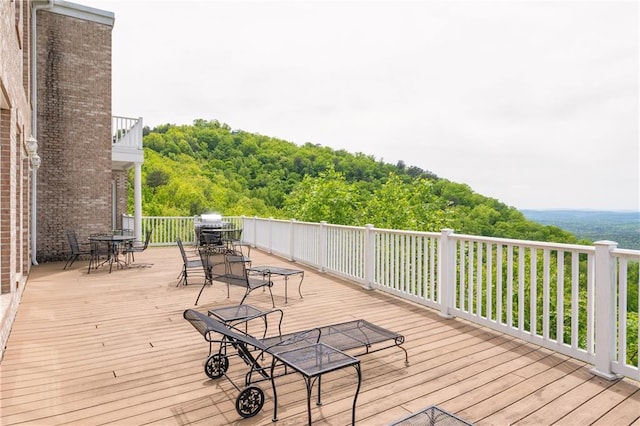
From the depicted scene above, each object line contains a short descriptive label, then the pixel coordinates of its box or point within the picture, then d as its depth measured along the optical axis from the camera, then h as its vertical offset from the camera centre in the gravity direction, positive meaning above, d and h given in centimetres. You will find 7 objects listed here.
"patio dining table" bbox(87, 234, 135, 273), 830 -77
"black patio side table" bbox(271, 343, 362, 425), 242 -100
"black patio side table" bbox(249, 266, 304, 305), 579 -93
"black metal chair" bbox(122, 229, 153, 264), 871 -91
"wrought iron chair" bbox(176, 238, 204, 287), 662 -96
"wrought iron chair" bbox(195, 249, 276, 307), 517 -83
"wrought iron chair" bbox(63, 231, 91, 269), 829 -79
